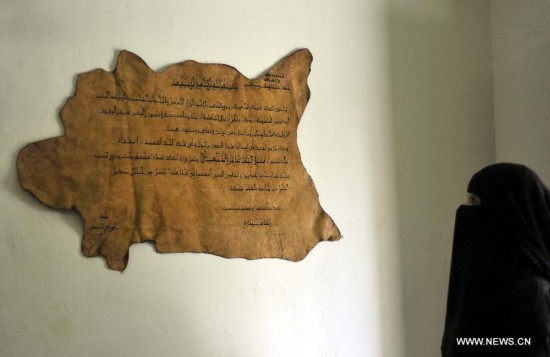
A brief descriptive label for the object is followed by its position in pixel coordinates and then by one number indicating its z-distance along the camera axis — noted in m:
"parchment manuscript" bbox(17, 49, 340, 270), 1.44
